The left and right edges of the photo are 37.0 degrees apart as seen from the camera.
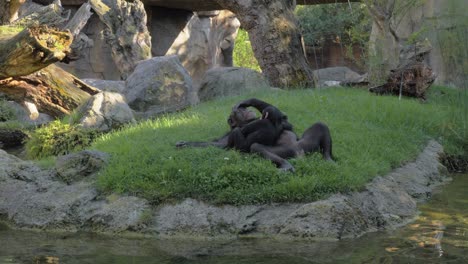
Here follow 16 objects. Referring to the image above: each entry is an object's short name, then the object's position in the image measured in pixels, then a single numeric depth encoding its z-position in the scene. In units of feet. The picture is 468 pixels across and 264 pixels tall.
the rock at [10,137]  42.86
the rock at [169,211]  24.04
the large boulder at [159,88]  46.16
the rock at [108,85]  48.83
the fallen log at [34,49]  32.37
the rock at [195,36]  75.10
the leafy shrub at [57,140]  36.19
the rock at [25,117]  44.26
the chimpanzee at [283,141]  27.84
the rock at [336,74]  77.61
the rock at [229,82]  49.42
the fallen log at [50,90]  37.35
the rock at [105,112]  38.37
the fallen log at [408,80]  49.60
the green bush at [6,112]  49.96
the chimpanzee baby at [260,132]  28.40
